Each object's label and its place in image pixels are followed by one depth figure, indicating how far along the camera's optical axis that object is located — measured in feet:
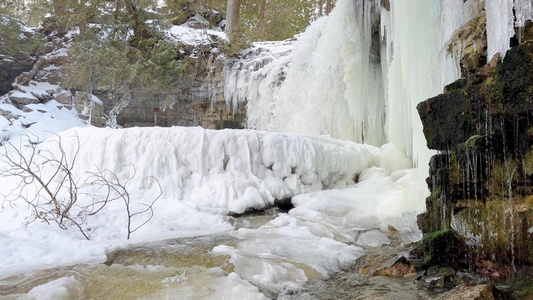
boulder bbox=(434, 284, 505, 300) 6.36
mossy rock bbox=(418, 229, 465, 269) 9.06
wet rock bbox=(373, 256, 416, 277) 9.05
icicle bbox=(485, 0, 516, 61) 8.69
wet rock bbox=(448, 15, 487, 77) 10.19
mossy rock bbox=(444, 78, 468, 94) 10.20
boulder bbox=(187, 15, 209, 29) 49.96
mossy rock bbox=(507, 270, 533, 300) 6.65
